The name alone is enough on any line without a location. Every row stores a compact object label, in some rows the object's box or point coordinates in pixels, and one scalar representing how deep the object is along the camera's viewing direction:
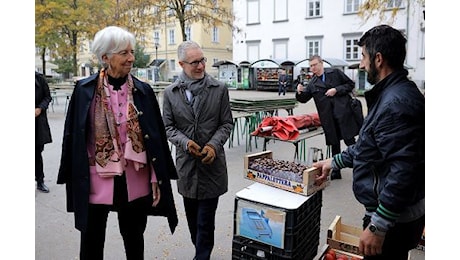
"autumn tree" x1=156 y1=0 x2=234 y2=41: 14.00
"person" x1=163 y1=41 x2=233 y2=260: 3.01
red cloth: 5.40
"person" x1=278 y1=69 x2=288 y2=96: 25.76
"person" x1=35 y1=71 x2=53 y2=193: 5.04
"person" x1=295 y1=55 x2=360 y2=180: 5.42
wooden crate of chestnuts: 2.74
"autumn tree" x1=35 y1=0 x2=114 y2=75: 18.42
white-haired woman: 2.39
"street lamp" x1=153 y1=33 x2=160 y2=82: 32.91
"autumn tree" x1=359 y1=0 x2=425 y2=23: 7.67
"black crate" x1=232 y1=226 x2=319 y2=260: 2.69
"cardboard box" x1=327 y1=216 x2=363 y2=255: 2.90
